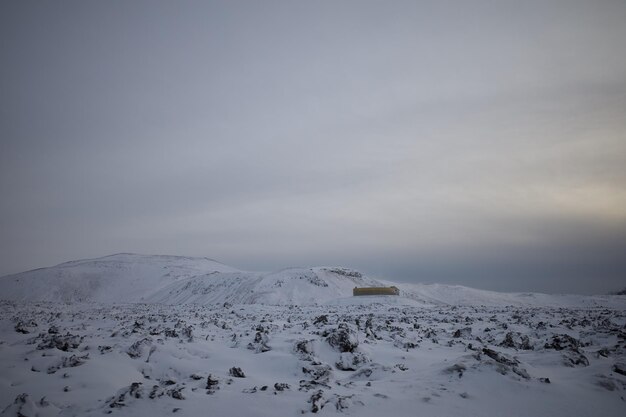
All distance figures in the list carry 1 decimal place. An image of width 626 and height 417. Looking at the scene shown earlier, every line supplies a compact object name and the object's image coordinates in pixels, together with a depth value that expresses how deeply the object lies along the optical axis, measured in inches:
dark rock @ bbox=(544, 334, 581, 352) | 350.1
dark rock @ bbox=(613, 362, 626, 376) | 241.6
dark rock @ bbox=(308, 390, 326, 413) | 184.7
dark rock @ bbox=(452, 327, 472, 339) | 490.3
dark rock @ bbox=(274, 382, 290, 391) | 222.6
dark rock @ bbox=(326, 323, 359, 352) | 357.7
